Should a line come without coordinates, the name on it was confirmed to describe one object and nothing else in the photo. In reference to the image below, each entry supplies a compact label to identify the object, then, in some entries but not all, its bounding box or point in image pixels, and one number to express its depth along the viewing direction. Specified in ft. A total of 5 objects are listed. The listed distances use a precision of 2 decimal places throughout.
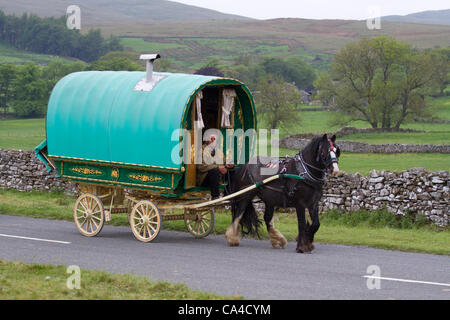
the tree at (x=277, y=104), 221.87
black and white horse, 40.60
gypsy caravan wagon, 43.11
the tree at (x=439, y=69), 235.81
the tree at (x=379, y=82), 228.22
